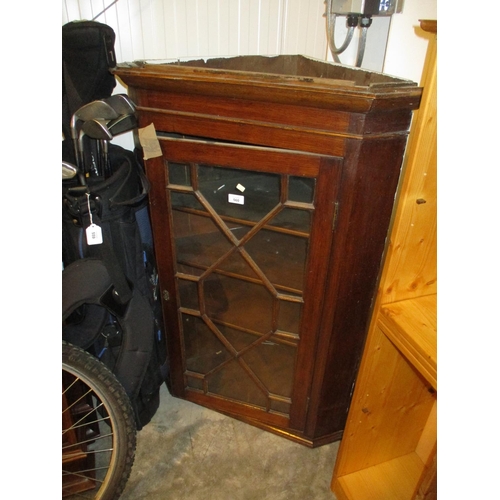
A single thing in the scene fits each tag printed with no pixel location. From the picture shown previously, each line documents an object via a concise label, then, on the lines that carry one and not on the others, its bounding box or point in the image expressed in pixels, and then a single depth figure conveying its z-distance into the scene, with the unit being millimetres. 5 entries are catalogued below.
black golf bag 1188
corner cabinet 1017
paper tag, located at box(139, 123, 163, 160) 1188
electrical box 1246
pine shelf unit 914
